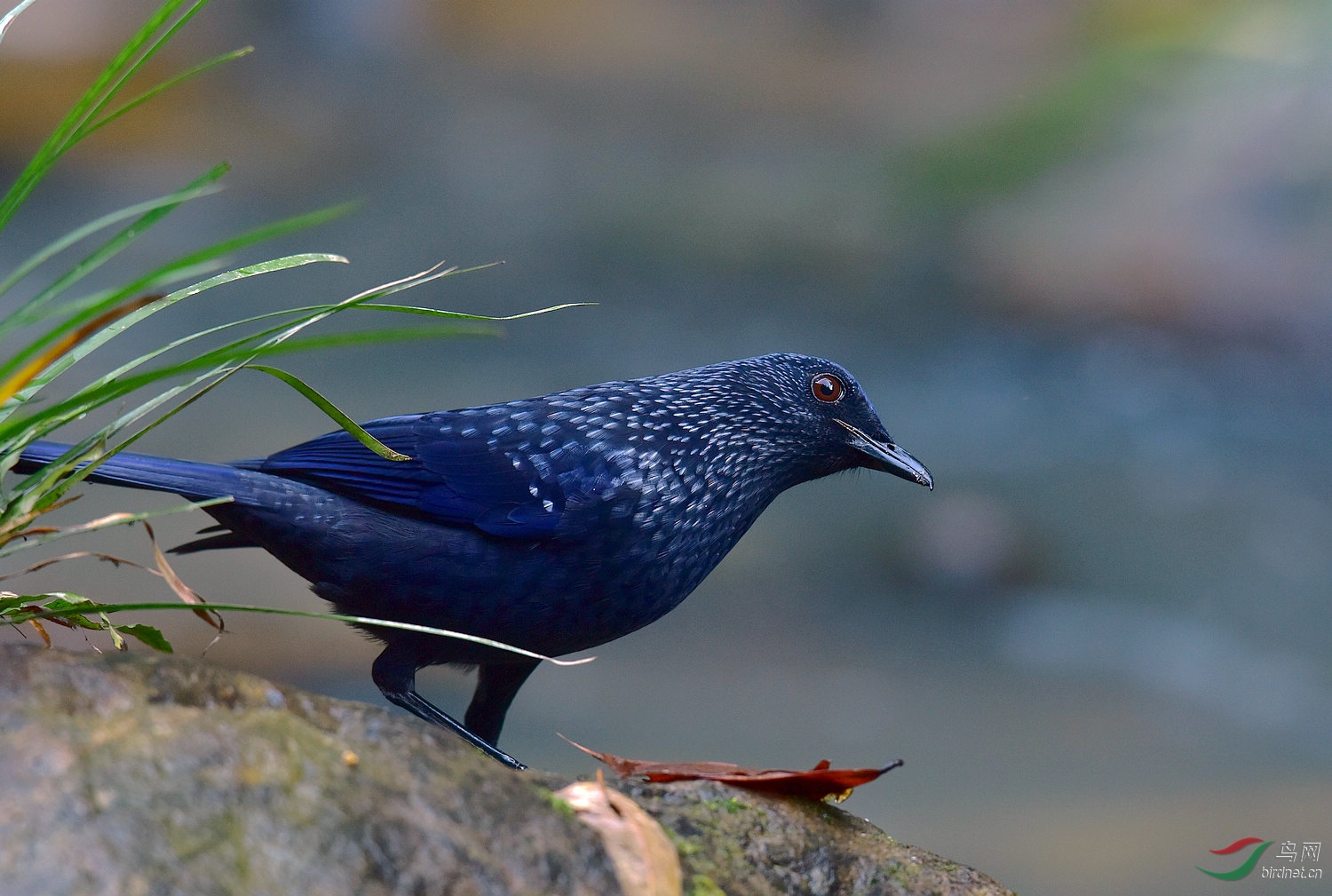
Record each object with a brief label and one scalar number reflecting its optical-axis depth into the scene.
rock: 6.63
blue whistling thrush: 7.91
